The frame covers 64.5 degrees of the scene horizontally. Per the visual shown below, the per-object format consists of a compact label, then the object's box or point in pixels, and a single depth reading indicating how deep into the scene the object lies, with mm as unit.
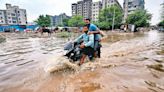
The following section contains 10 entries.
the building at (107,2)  79288
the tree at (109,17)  37500
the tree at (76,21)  55094
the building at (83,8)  99000
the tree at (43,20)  51497
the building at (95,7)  89394
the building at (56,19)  122312
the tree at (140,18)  31406
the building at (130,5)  65188
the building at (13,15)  68481
